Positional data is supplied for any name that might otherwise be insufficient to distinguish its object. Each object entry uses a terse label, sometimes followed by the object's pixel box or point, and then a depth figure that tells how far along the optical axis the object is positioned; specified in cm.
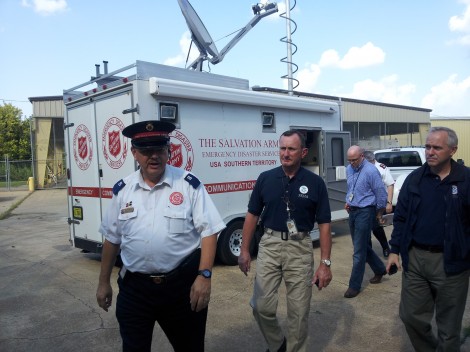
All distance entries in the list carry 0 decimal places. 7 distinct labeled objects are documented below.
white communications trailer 591
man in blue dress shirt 529
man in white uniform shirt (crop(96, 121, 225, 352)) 258
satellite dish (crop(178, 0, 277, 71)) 811
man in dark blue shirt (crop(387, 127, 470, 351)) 304
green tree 3688
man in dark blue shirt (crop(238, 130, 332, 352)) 343
